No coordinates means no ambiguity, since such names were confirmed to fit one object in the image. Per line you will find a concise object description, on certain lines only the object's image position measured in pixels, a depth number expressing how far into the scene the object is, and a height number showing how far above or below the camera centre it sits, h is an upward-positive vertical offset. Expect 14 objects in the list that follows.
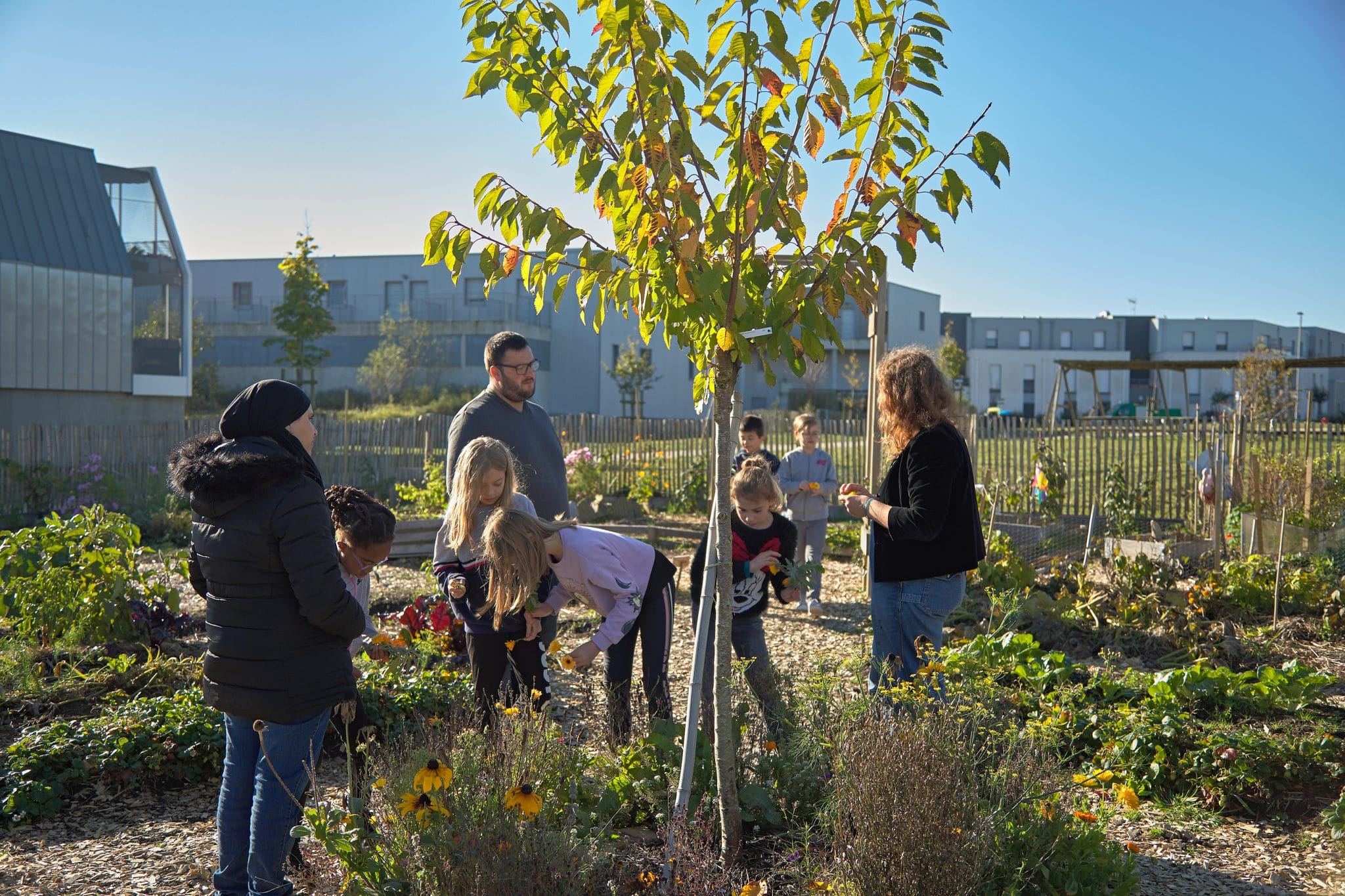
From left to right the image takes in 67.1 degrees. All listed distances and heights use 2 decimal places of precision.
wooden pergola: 15.05 +0.90
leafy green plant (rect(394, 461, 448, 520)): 11.10 -0.99
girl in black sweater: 4.16 -0.56
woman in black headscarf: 2.60 -0.53
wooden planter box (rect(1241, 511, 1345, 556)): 7.71 -0.86
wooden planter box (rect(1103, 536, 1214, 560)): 6.94 -0.91
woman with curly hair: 3.50 -0.33
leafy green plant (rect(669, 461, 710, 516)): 13.35 -1.08
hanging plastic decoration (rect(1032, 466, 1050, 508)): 10.57 -0.68
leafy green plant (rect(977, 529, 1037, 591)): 6.77 -1.02
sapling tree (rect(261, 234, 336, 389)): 27.72 +2.71
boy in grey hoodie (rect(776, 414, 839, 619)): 7.50 -0.55
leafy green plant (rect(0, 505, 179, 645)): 5.17 -0.93
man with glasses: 4.43 -0.06
